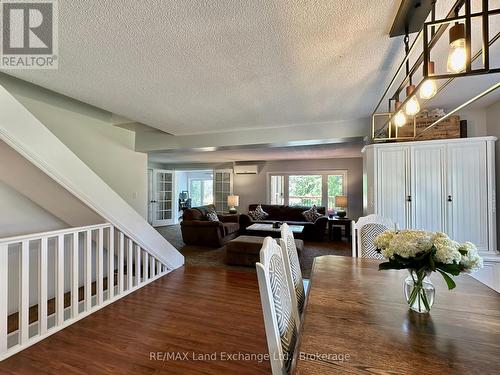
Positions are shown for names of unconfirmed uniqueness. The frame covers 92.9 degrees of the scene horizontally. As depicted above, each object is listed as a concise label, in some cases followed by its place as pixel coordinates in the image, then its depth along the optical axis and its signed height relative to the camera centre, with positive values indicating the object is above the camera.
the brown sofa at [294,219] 5.94 -0.82
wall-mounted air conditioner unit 8.02 +0.72
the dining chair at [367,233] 2.43 -0.45
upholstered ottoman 3.93 -1.04
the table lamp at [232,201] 7.59 -0.36
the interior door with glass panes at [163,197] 7.81 -0.24
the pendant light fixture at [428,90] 1.35 +0.57
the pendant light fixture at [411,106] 1.46 +0.53
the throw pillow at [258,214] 6.98 -0.71
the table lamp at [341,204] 6.48 -0.40
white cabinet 2.78 +0.04
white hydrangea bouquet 1.09 -0.33
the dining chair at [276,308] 0.95 -0.52
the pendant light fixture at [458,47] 1.00 +0.60
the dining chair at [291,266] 1.47 -0.52
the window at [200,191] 11.66 -0.05
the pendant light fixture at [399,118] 1.64 +0.52
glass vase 1.13 -0.50
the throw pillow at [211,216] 5.81 -0.64
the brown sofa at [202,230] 5.29 -0.91
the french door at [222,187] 8.51 +0.10
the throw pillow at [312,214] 6.44 -0.67
